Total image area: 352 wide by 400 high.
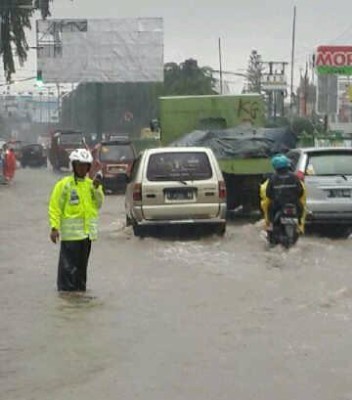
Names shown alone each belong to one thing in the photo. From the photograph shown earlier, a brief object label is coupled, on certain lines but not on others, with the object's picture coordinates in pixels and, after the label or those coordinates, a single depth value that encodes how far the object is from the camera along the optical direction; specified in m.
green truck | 30.95
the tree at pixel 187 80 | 85.06
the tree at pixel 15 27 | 47.28
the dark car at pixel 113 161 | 34.50
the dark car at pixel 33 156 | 63.09
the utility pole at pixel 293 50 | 67.86
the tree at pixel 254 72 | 103.84
